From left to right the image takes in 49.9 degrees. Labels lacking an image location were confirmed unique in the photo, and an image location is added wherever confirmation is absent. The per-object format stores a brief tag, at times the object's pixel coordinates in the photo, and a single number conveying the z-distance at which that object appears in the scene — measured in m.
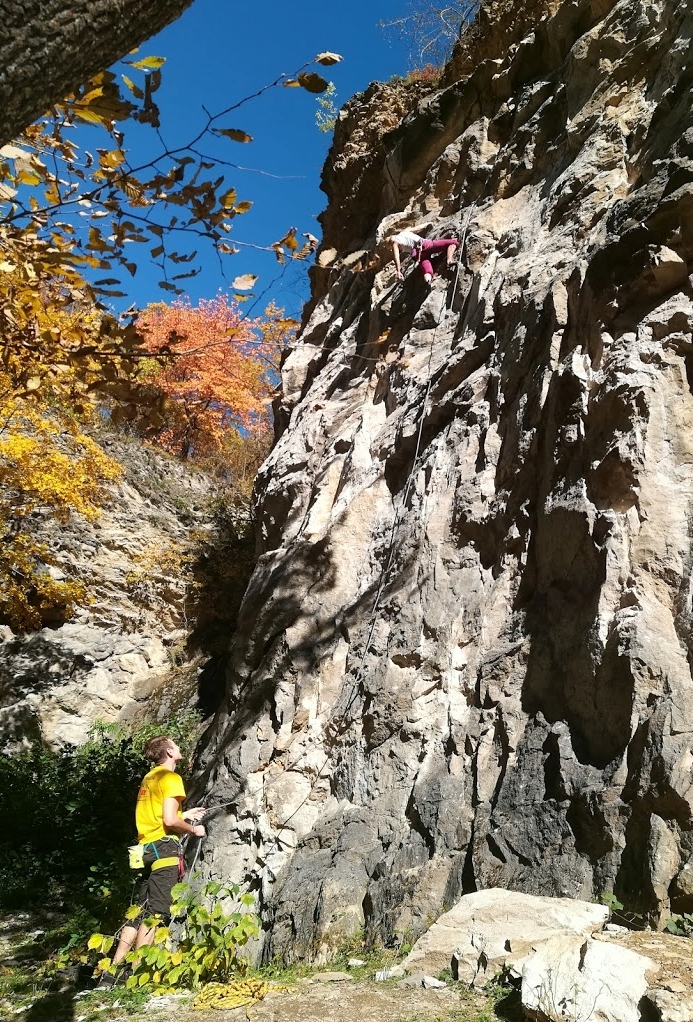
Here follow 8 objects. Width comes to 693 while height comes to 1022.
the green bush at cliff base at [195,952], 4.49
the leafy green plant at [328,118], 14.70
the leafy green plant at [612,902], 3.66
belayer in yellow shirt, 5.16
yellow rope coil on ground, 4.13
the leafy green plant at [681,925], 3.39
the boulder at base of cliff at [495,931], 3.54
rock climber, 8.59
